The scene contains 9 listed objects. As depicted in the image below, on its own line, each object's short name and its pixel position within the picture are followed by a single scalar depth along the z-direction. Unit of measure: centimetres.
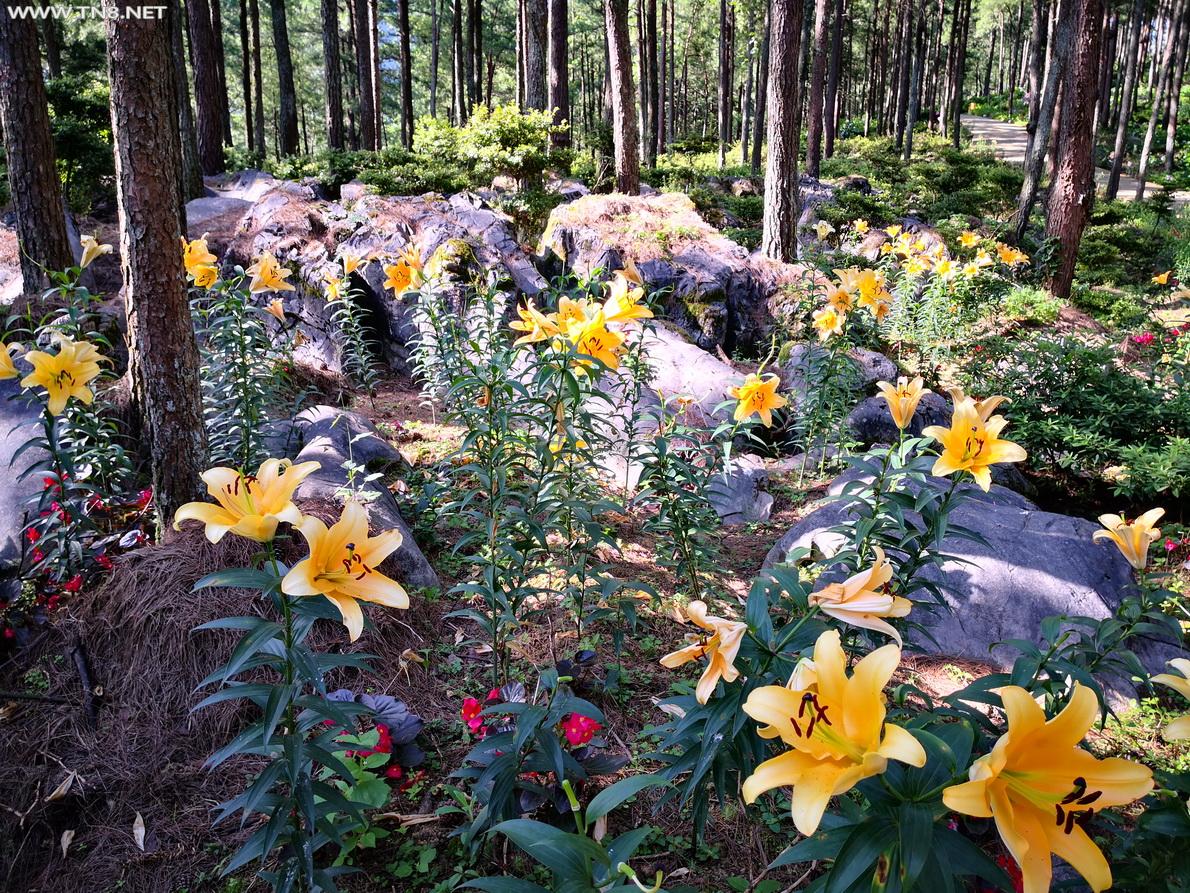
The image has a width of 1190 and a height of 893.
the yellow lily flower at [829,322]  389
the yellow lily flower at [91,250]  282
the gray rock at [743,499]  448
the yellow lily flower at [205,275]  321
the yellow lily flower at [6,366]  214
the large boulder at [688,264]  694
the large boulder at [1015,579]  317
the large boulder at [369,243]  680
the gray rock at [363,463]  315
